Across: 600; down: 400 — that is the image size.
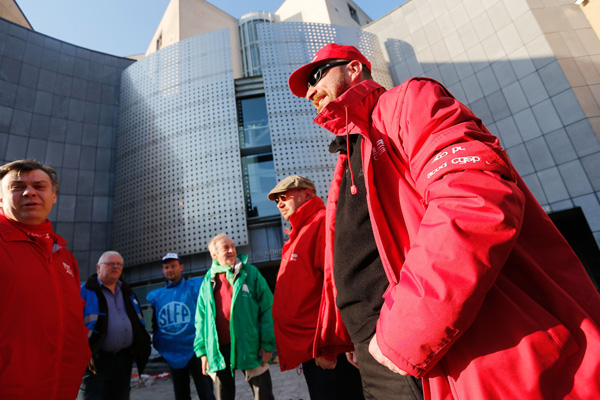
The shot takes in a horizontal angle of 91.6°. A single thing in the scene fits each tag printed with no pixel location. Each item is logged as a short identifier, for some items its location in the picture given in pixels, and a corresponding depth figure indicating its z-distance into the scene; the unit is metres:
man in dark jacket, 2.87
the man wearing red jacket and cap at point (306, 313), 2.17
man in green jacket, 2.82
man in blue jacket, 3.48
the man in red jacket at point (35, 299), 1.55
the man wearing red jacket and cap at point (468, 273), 0.66
